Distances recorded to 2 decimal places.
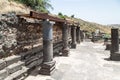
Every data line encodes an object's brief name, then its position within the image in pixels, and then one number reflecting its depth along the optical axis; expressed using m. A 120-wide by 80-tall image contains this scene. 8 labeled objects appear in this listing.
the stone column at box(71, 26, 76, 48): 7.53
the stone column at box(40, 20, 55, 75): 3.64
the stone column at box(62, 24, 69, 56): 5.70
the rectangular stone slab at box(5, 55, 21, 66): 2.79
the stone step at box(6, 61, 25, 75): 2.76
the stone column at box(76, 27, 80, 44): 9.55
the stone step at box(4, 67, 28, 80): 2.72
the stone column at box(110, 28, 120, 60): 5.39
